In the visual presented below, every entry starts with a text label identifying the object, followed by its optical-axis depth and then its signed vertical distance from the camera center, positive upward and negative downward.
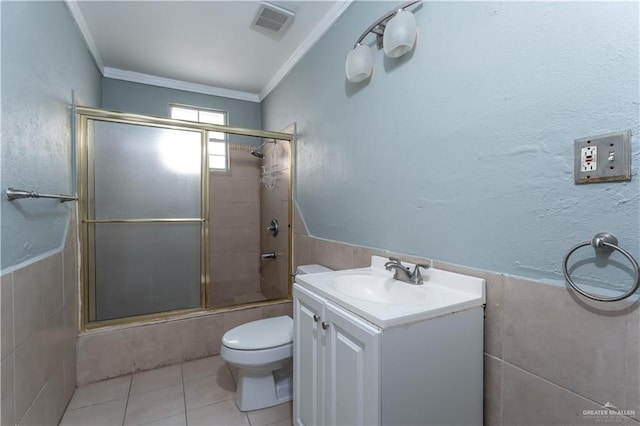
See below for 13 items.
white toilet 1.54 -0.84
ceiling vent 1.95 +1.36
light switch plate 0.72 +0.13
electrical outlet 0.77 +0.13
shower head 2.87 +0.56
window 2.57 +0.65
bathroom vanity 0.84 -0.49
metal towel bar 1.06 +0.05
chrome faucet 1.24 -0.29
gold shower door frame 1.94 -0.04
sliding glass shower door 2.08 -0.09
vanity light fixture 1.28 +0.81
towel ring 0.70 -0.12
